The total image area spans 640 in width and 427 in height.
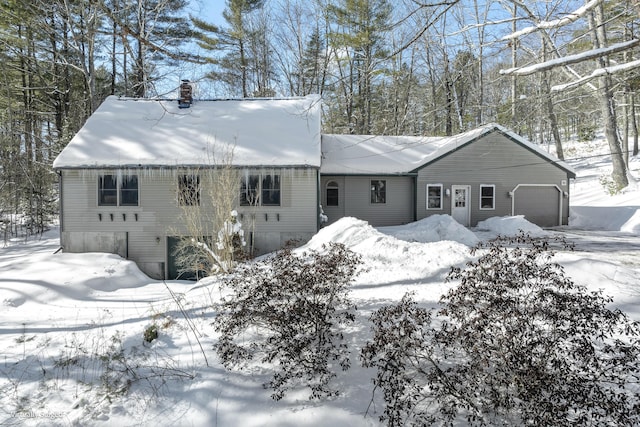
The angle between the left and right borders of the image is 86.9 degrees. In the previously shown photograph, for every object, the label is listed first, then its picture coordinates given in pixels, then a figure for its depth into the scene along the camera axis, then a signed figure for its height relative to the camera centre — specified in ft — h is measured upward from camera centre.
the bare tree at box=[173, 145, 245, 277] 27.68 -1.08
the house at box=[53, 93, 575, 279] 38.47 +3.43
